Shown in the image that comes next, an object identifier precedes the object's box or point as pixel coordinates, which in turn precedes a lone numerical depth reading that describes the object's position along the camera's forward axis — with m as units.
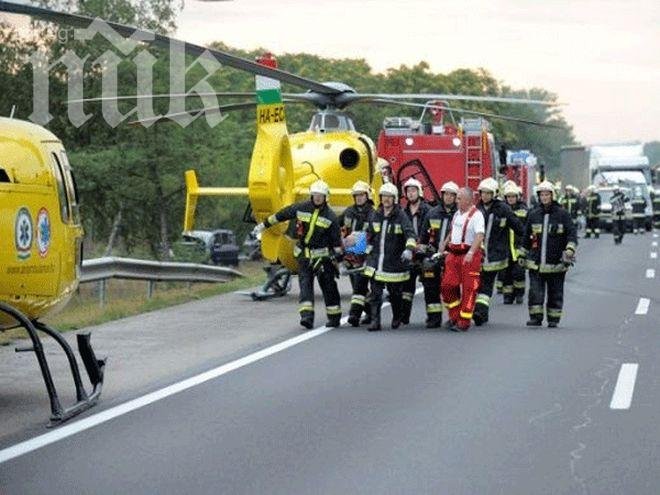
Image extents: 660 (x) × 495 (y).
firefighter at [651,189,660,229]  78.26
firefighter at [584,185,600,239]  58.95
